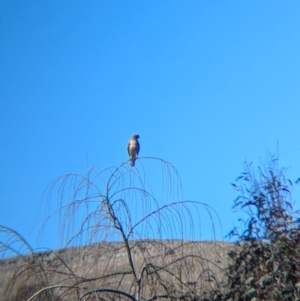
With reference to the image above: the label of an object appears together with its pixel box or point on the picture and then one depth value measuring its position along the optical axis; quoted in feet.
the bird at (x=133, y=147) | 91.29
